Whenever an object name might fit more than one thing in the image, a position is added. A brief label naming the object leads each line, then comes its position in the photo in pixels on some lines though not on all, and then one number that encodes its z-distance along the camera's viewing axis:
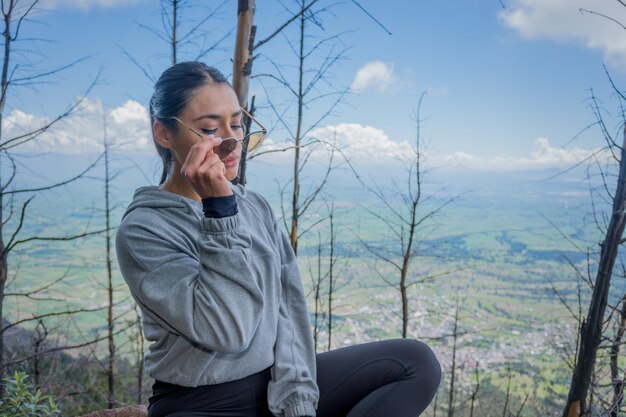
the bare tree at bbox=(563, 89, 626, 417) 2.44
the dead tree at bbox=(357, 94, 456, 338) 5.01
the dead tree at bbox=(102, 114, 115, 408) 6.90
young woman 1.01
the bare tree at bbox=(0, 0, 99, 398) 2.78
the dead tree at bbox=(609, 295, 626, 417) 2.61
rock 1.95
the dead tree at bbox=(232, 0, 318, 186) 2.11
